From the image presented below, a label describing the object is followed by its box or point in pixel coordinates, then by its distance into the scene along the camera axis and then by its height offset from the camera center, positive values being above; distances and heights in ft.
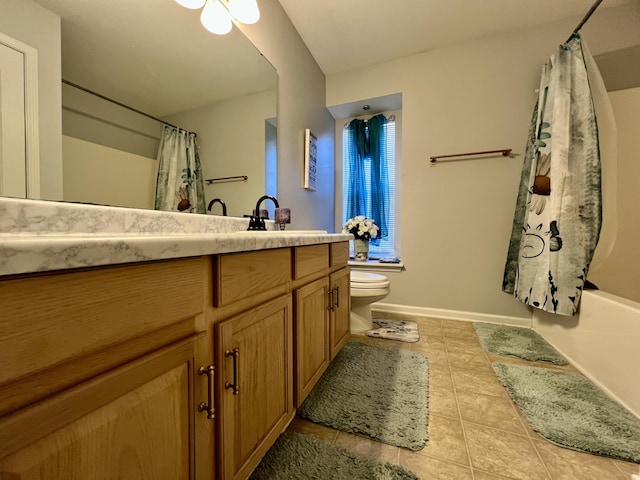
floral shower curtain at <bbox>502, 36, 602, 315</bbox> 5.13 +0.98
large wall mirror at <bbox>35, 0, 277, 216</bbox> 2.80 +1.92
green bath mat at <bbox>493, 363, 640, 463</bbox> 3.06 -2.42
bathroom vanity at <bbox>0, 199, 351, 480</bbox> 1.02 -0.63
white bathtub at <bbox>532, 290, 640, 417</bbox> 3.74 -1.80
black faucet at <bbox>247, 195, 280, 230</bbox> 4.75 +0.27
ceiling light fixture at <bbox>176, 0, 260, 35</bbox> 4.12 +3.80
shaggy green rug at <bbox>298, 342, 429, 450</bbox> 3.31 -2.43
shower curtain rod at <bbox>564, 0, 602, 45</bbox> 4.90 +4.45
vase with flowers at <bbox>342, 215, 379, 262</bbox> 8.48 +0.10
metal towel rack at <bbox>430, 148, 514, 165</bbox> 6.81 +2.24
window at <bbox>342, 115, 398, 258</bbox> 9.05 +2.02
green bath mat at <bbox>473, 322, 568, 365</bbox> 5.20 -2.36
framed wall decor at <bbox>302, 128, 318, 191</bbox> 7.11 +2.13
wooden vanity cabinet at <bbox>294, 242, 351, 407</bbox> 3.16 -1.08
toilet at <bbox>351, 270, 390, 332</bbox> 6.00 -1.36
